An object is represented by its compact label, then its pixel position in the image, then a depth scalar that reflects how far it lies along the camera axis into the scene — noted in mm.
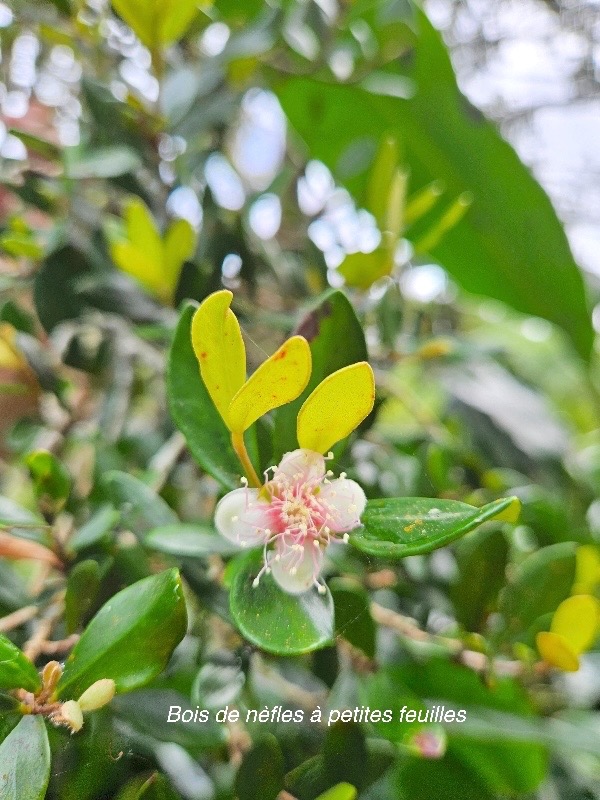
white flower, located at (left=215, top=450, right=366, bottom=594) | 60
